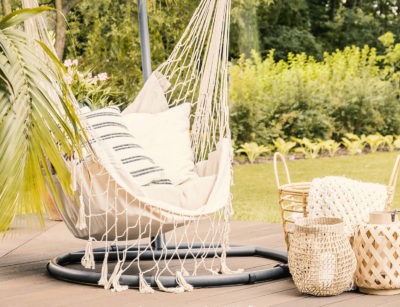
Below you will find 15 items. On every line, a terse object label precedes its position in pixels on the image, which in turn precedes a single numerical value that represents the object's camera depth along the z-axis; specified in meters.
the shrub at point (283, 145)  10.38
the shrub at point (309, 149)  10.43
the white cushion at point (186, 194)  3.63
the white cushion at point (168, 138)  4.10
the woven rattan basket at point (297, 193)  3.41
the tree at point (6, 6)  7.88
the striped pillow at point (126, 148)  3.68
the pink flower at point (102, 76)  6.56
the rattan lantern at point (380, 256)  3.06
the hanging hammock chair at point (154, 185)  3.34
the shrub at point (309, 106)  10.90
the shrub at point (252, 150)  10.17
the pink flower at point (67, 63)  6.42
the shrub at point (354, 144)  10.51
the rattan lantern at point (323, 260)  3.03
